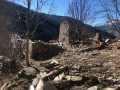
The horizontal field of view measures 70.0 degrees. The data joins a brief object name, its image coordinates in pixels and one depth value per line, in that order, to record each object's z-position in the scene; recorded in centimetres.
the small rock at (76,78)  185
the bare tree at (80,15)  813
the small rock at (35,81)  194
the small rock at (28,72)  246
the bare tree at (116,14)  297
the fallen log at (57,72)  214
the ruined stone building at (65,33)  751
